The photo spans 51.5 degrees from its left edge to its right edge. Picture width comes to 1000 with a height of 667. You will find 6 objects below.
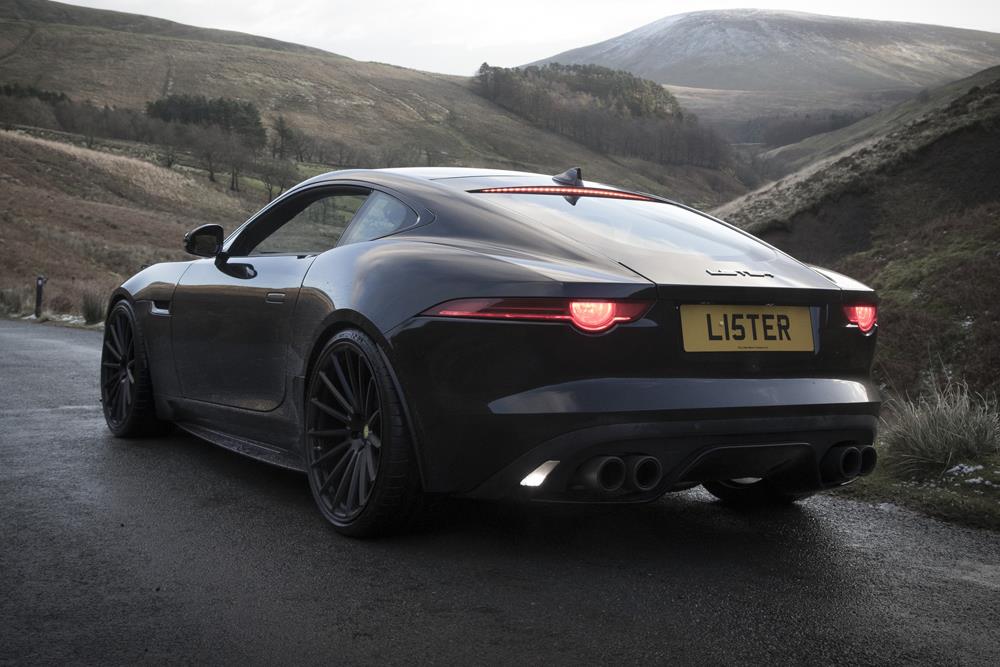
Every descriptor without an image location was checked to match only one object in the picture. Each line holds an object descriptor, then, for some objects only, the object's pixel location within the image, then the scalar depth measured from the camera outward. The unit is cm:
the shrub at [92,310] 1766
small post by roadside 2019
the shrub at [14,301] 2195
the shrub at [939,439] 504
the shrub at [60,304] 2281
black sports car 325
